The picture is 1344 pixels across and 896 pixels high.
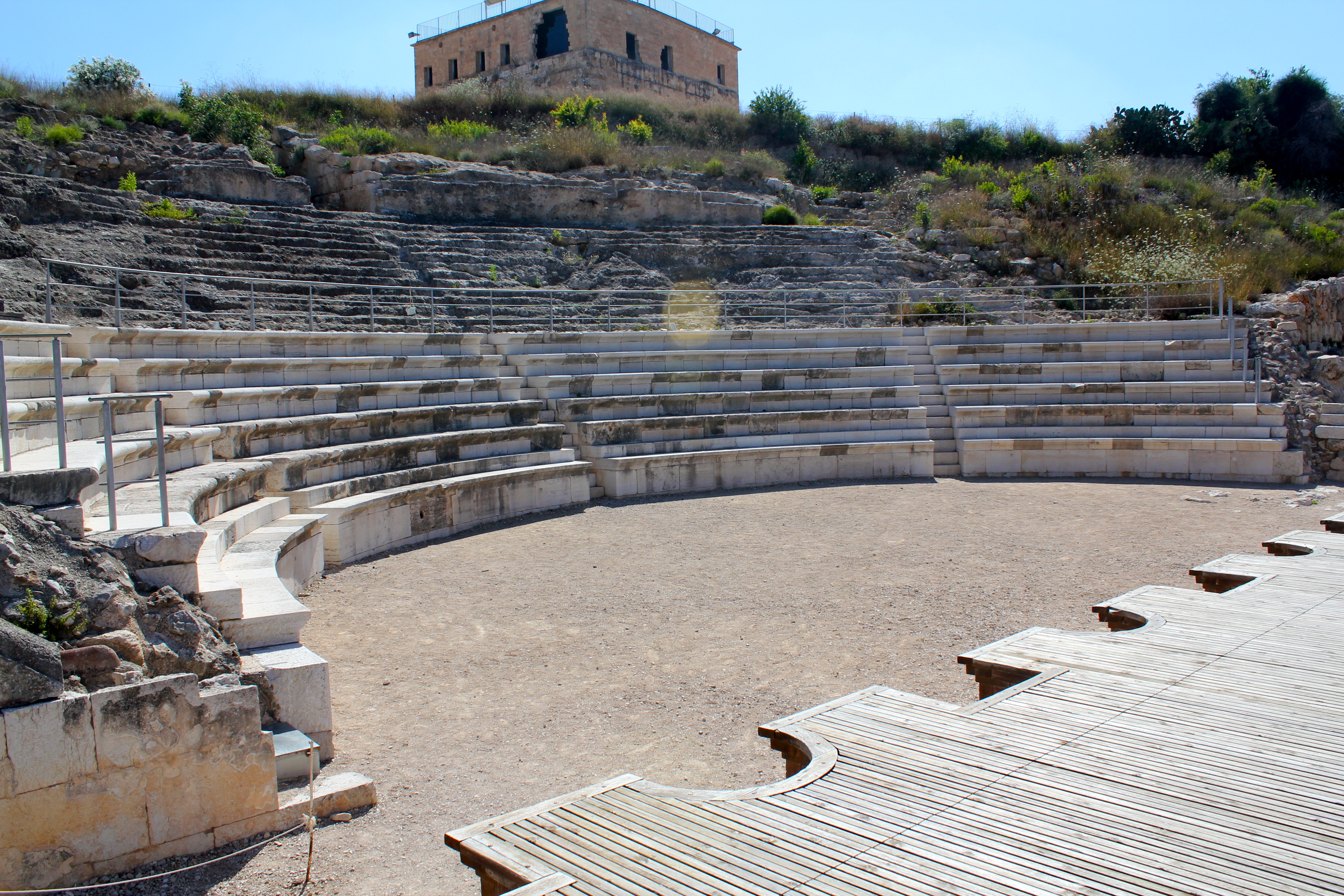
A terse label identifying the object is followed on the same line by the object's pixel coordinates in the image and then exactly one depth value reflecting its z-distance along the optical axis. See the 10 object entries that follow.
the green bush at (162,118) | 18.17
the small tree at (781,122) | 30.12
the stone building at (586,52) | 32.19
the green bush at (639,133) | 25.99
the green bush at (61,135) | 15.70
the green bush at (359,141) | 19.76
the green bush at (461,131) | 23.34
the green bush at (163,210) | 14.52
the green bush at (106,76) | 21.66
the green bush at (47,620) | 3.68
